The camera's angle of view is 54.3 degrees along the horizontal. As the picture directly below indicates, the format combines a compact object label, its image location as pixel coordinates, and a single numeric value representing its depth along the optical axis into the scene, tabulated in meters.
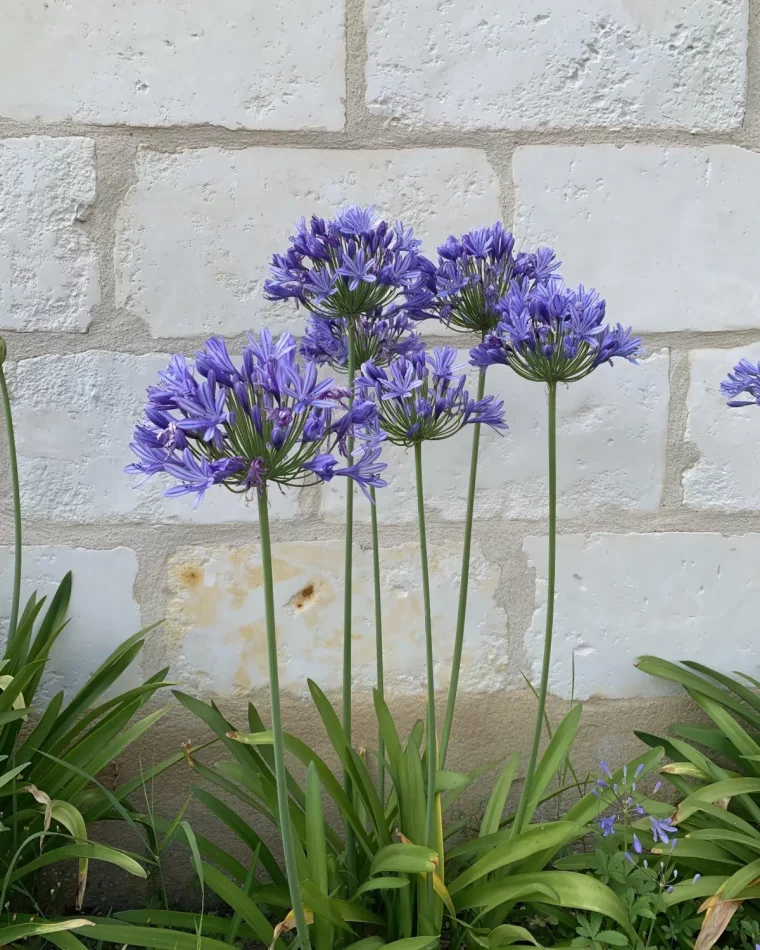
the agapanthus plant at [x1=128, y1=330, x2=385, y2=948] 0.67
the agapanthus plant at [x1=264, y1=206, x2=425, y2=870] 0.90
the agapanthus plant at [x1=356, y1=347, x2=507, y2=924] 0.86
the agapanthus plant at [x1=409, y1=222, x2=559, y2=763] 0.96
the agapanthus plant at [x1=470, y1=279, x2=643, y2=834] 0.85
